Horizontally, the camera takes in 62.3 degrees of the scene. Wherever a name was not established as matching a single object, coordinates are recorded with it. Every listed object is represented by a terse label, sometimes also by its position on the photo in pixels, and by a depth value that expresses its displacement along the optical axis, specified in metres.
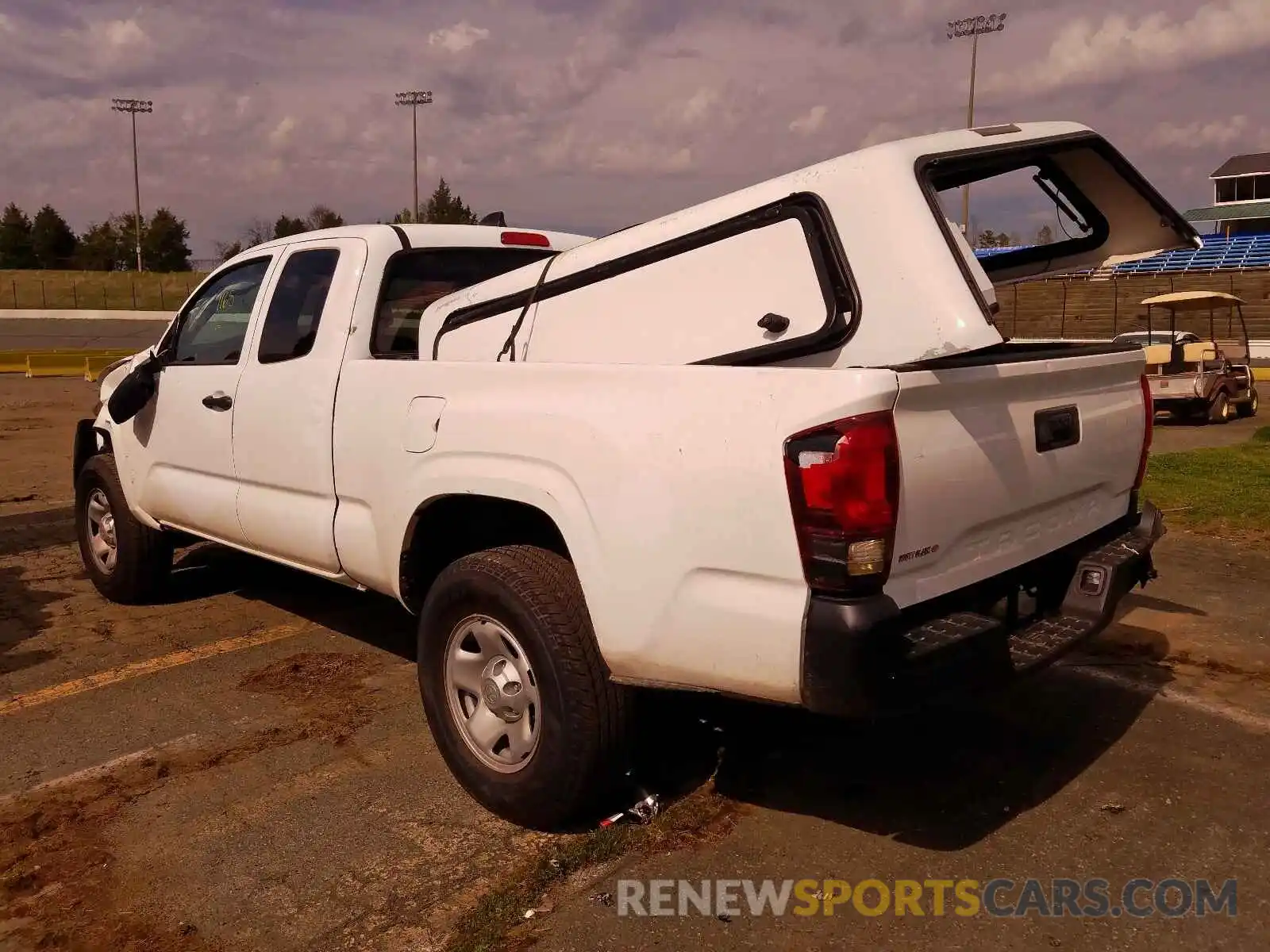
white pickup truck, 2.67
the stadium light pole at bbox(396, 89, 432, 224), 69.94
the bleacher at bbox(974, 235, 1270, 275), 51.41
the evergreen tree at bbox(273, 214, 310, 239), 75.00
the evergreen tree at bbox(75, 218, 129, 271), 75.56
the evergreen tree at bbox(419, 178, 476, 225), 72.88
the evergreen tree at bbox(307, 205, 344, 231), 67.36
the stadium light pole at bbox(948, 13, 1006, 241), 51.38
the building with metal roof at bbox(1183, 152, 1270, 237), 65.25
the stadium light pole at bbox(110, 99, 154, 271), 77.12
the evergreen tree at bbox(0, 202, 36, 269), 74.19
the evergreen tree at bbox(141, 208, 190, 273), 76.25
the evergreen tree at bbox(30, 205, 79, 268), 74.44
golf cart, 16.09
